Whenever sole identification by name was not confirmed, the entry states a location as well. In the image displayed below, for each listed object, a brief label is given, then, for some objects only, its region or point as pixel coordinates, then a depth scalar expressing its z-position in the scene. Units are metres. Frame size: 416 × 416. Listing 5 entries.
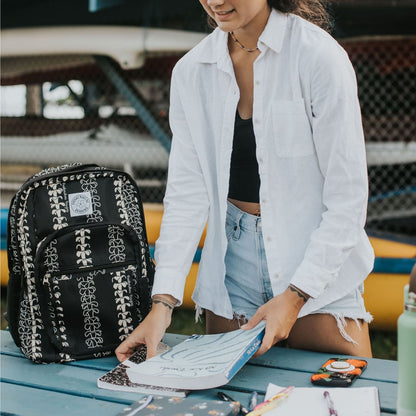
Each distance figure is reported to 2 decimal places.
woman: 1.39
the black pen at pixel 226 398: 1.14
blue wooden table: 1.21
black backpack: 1.50
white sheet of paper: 1.10
